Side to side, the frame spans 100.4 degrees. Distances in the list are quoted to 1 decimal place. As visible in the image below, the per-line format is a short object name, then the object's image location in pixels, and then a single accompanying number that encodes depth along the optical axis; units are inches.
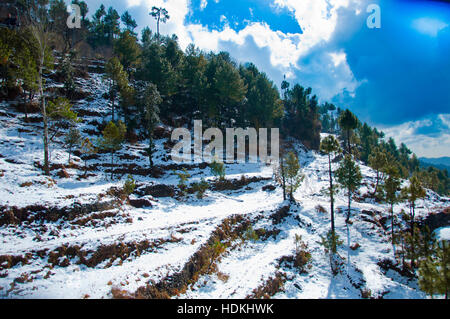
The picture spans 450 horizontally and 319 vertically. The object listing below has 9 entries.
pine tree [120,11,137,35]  2691.9
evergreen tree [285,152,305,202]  1082.7
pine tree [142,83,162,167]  1136.2
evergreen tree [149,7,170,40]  2972.2
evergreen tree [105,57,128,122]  1339.4
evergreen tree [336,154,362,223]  1013.2
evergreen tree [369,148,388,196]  1448.1
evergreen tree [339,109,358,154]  1782.7
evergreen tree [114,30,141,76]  1763.0
